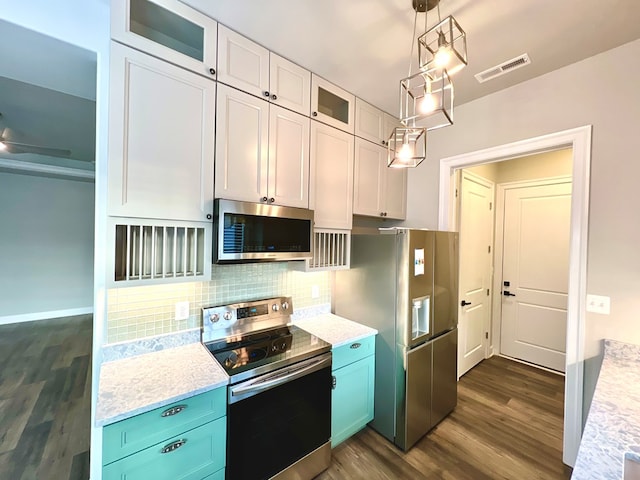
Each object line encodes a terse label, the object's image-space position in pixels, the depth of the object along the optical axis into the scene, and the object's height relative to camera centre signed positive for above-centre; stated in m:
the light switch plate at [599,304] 1.72 -0.40
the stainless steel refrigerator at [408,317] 2.00 -0.65
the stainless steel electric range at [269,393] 1.42 -0.92
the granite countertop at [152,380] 1.14 -0.74
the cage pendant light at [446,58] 0.94 +0.65
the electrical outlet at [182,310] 1.74 -0.51
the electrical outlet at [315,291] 2.44 -0.51
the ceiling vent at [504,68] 1.82 +1.22
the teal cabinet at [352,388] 1.91 -1.13
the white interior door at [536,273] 3.13 -0.40
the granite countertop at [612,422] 0.81 -0.69
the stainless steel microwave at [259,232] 1.54 +0.01
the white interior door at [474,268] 2.97 -0.35
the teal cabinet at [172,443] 1.12 -0.95
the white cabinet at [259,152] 1.62 +0.54
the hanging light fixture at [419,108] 1.02 +0.52
